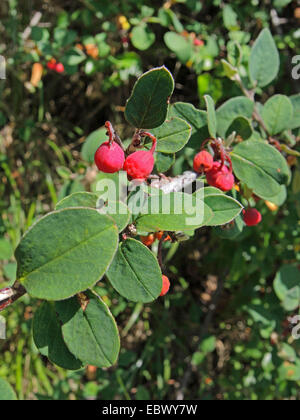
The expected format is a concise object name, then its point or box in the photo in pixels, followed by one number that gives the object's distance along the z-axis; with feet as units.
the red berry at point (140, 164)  0.88
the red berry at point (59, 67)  1.74
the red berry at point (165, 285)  0.90
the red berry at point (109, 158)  0.88
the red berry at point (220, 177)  0.95
